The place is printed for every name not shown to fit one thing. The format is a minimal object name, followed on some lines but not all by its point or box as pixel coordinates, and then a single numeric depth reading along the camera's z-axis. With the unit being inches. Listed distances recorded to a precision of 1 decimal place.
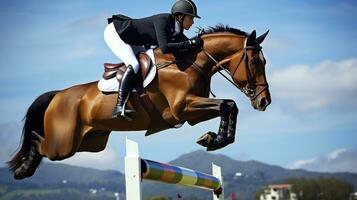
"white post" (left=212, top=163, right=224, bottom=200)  621.9
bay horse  554.9
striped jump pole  437.7
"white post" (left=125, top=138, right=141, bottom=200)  436.8
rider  572.4
